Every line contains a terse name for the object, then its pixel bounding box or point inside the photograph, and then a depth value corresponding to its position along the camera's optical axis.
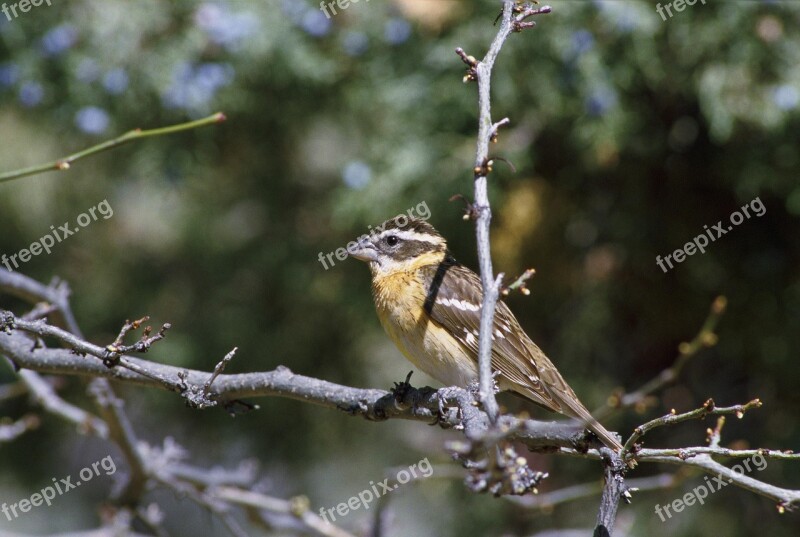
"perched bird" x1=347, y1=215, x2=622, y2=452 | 7.11
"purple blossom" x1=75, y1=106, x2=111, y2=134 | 8.80
